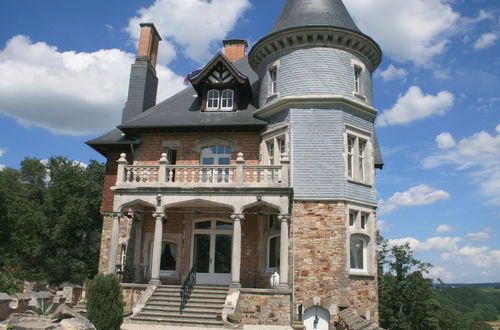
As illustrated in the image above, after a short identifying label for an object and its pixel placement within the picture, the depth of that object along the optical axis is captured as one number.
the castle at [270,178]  17.16
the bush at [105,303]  12.77
